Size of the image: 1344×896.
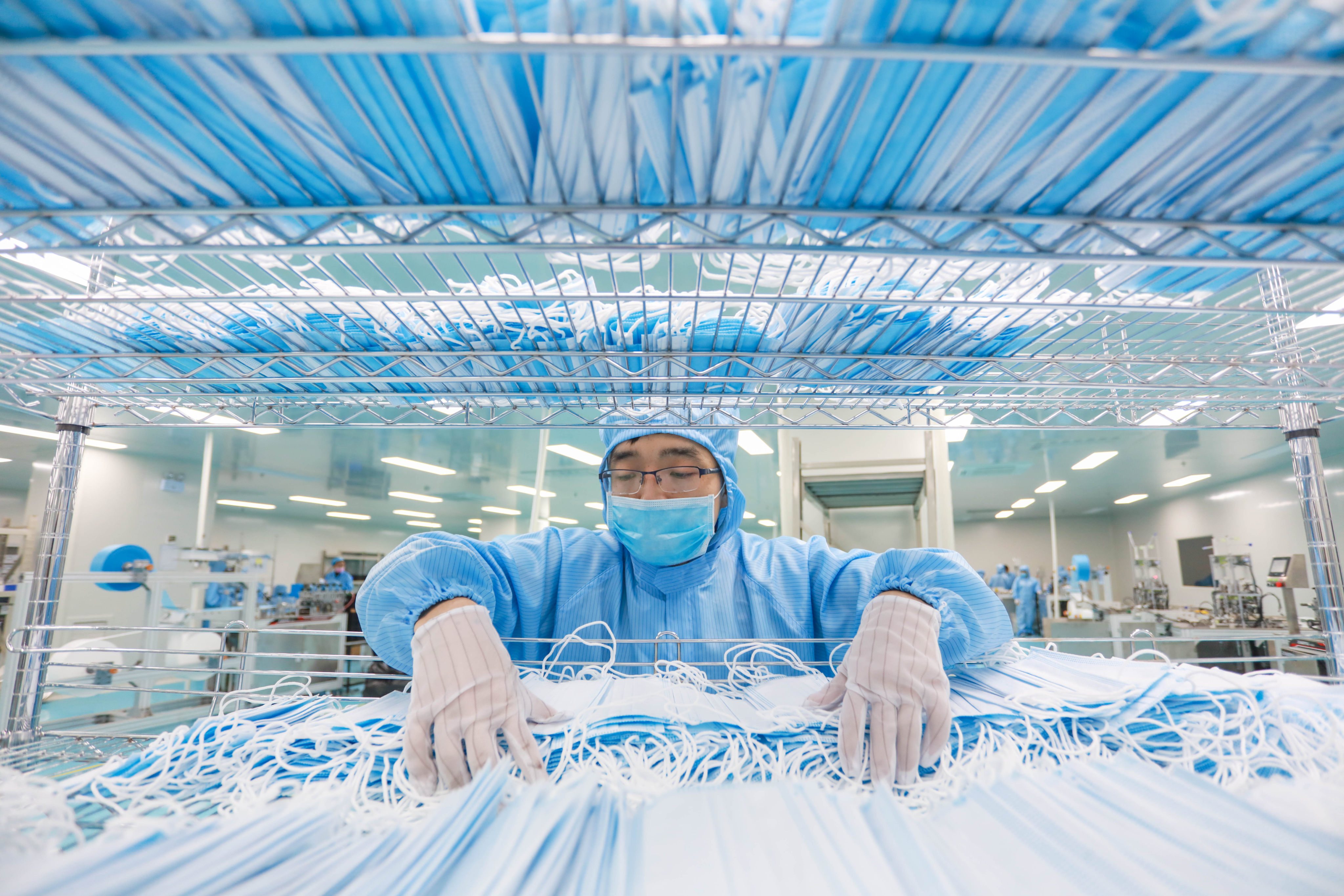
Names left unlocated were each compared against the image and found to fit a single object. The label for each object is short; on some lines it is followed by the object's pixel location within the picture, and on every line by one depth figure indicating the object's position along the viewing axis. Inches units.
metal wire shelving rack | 15.0
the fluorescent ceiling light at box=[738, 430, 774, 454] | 184.4
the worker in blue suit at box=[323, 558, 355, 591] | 241.4
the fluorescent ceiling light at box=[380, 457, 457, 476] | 291.1
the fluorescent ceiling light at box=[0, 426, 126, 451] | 190.1
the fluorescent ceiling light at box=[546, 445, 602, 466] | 233.9
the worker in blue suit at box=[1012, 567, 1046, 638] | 250.2
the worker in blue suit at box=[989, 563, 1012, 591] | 303.0
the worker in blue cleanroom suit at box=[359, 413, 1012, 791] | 28.1
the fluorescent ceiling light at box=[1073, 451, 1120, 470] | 279.7
